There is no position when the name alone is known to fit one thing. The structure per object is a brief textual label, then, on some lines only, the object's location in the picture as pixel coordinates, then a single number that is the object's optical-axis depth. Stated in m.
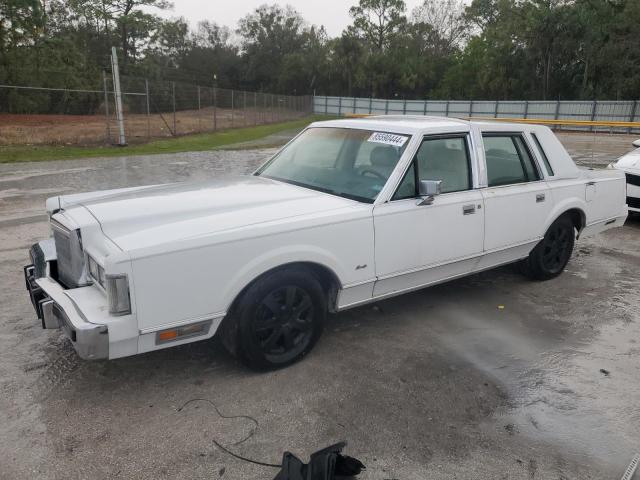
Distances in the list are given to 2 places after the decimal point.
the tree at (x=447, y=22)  77.38
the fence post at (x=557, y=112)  39.82
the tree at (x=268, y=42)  76.81
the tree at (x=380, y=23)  73.88
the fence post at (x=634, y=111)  38.09
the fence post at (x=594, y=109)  38.75
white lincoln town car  2.99
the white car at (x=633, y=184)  8.15
